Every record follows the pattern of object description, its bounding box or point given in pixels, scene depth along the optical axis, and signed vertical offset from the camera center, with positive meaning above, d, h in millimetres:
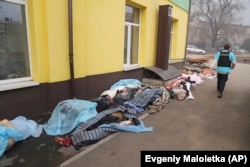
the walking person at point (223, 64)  6725 -466
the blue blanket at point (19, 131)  3258 -1480
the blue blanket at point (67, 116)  4035 -1399
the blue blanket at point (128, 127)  4062 -1590
